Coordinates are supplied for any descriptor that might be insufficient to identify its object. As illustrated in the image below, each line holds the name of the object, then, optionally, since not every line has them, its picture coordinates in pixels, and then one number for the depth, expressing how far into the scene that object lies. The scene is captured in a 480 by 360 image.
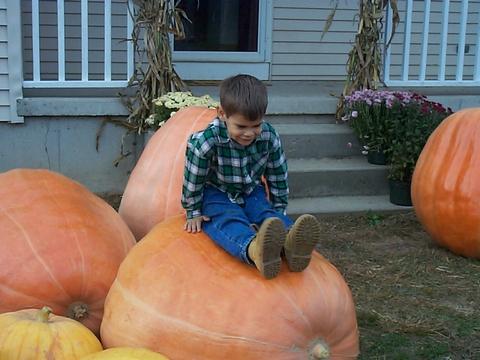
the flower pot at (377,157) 6.20
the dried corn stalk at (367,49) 6.43
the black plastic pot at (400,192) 5.95
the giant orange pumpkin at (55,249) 2.99
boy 2.62
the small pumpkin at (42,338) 2.44
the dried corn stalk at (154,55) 6.09
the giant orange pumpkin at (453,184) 4.61
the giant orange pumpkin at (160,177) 3.98
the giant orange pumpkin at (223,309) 2.56
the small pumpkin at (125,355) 2.31
